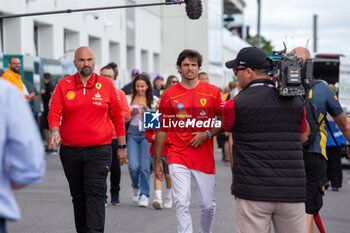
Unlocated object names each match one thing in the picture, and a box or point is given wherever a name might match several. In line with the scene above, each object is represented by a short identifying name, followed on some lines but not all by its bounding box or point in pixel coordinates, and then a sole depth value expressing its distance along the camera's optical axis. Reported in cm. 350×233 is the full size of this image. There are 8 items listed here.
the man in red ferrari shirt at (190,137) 1029
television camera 738
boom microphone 2073
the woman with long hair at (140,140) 1576
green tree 15265
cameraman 739
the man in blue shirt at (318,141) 973
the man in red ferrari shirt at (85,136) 1043
